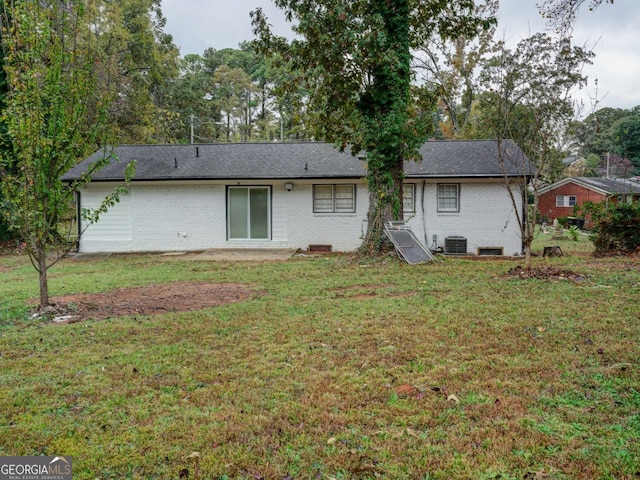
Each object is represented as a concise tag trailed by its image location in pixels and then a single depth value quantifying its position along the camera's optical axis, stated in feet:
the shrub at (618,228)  37.68
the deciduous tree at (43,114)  18.86
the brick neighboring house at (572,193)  105.09
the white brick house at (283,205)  46.03
